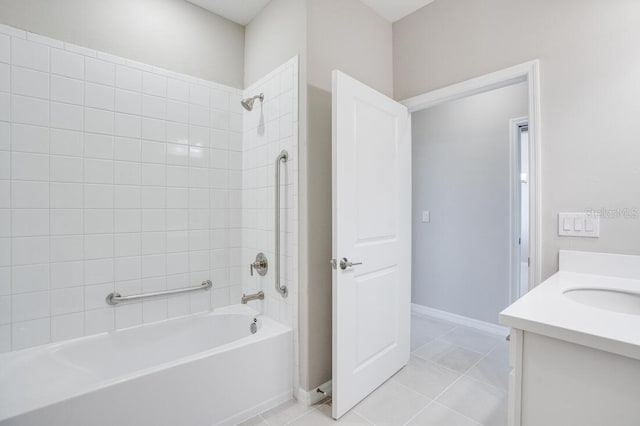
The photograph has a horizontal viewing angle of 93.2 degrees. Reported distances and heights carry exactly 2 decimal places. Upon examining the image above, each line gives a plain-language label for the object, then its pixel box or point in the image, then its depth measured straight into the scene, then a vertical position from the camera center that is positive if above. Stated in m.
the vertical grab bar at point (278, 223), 1.97 -0.06
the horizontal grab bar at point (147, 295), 1.86 -0.53
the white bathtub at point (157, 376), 1.26 -0.83
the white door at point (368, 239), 1.67 -0.16
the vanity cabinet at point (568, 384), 0.79 -0.48
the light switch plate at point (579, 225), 1.49 -0.06
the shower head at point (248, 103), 2.24 +0.83
